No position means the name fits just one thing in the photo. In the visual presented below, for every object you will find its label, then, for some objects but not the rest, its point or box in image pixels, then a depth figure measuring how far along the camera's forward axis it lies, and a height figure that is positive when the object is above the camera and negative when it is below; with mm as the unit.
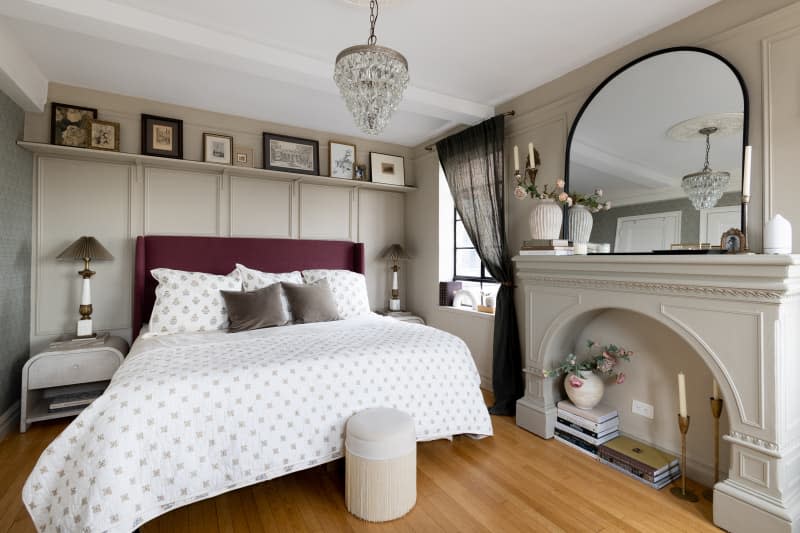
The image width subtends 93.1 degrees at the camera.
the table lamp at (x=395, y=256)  4312 +119
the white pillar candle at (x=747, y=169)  1870 +496
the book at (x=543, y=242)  2654 +179
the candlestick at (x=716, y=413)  1967 -757
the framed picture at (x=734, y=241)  1888 +139
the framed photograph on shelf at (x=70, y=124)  2977 +1120
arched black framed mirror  2033 +725
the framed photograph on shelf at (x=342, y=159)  4117 +1175
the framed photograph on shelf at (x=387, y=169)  4348 +1139
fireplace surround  1626 -368
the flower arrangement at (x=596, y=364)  2463 -649
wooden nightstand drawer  2607 -738
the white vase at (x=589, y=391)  2521 -824
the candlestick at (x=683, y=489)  1996 -1193
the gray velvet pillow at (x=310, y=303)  2988 -297
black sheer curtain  3121 +444
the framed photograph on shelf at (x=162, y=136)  3270 +1130
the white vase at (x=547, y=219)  2695 +345
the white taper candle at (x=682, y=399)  2068 -714
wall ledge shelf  2898 +892
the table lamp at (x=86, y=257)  2893 +59
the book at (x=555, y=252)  2655 +109
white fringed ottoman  1753 -953
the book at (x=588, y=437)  2424 -1106
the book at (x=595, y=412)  2447 -961
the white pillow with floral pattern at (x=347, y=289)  3355 -213
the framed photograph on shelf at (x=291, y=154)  3805 +1154
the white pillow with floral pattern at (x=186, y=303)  2701 -283
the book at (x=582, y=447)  2435 -1188
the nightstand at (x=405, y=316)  4145 -553
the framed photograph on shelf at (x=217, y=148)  3521 +1103
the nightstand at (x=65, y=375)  2609 -783
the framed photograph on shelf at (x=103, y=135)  3094 +1071
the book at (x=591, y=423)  2432 -1023
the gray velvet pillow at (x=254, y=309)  2766 -329
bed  1475 -706
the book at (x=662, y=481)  2084 -1197
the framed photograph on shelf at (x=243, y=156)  3676 +1066
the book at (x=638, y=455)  2139 -1112
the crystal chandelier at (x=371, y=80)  1702 +860
